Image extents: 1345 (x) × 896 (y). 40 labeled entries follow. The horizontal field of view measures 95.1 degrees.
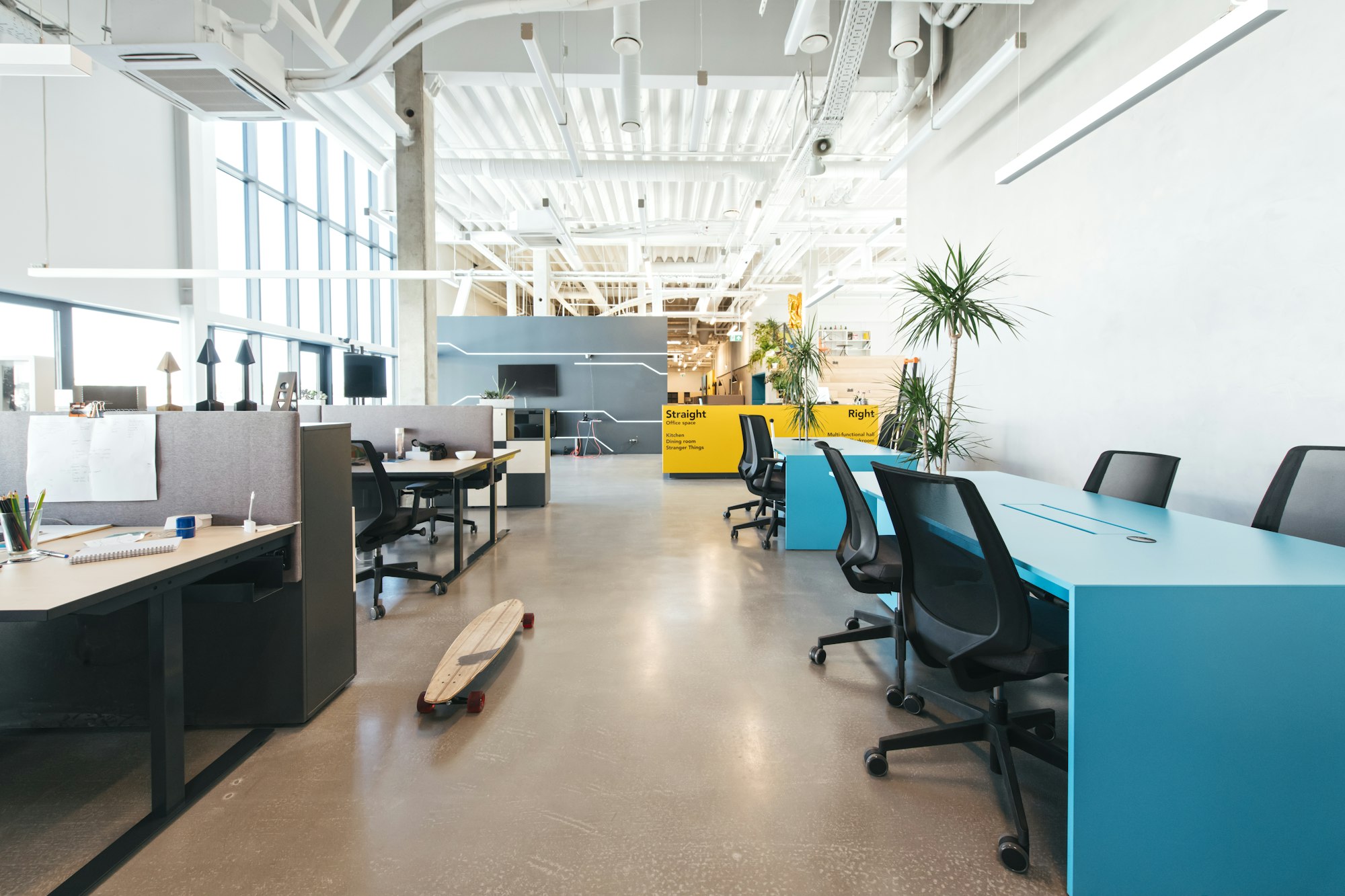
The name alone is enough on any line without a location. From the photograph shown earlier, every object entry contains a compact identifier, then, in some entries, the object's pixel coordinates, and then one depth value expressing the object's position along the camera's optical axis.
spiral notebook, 1.65
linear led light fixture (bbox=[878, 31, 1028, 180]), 4.11
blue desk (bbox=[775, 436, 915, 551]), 4.80
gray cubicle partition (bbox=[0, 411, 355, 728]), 2.14
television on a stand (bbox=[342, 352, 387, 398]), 6.24
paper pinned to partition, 2.09
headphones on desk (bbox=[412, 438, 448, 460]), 4.67
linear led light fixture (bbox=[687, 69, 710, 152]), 5.15
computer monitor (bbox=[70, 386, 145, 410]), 3.07
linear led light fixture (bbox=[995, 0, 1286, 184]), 2.14
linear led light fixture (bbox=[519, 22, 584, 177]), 4.34
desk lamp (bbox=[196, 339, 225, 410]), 2.59
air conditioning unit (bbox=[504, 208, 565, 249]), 6.57
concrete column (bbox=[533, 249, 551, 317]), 13.12
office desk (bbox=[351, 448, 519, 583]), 3.75
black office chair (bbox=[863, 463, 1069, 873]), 1.59
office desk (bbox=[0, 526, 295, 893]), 1.38
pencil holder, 1.67
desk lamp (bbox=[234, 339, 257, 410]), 2.88
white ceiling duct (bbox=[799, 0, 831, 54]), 4.27
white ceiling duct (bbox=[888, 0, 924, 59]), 4.91
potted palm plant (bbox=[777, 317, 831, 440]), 6.23
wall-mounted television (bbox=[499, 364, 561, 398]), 13.12
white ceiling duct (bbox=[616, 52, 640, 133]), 5.53
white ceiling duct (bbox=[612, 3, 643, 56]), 4.81
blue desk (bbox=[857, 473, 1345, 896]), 1.39
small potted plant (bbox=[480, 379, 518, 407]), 7.47
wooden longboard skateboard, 2.29
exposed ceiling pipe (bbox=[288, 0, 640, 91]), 4.26
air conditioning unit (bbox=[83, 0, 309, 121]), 2.91
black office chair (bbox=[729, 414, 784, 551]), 5.01
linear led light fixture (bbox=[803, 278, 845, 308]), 10.88
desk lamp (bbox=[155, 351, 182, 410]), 2.56
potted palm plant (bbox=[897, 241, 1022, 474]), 3.30
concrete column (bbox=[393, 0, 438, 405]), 6.38
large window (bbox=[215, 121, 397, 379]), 8.77
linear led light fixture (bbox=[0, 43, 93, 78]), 2.45
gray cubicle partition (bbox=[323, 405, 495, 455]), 4.83
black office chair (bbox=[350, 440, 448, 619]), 3.45
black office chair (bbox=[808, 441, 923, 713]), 2.37
